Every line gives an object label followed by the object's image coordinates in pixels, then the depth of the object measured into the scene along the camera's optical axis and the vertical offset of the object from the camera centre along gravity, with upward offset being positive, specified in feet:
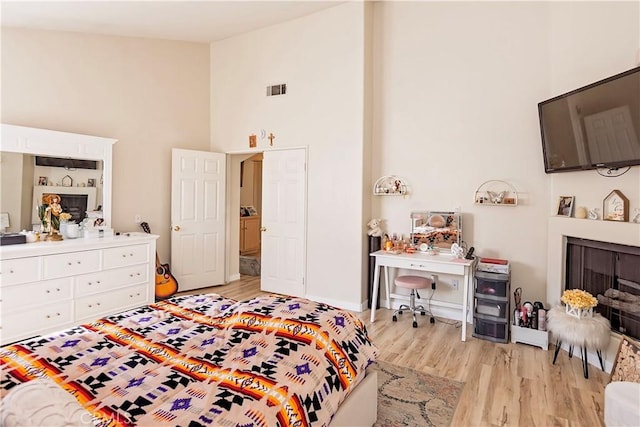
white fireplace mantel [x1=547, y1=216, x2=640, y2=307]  8.54 -0.63
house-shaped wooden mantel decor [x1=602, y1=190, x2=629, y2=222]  8.89 +0.14
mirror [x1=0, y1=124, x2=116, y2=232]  11.28 +1.20
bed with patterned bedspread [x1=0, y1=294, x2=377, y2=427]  4.02 -2.19
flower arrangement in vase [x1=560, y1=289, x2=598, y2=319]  9.05 -2.31
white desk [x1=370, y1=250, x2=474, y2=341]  11.32 -1.80
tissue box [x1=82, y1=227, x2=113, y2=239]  12.76 -0.91
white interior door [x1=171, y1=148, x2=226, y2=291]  15.88 -0.44
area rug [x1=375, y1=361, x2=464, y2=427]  7.18 -4.16
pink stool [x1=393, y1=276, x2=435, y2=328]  12.14 -2.58
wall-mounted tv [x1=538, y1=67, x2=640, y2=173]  8.13 +2.23
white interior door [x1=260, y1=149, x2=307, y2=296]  15.34 -0.54
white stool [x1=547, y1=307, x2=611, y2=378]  8.64 -2.96
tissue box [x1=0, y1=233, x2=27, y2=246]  10.65 -0.98
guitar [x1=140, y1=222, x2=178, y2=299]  14.62 -3.04
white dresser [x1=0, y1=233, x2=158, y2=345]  10.07 -2.36
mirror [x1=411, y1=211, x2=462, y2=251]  12.79 -0.67
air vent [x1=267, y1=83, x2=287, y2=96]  15.56 +5.29
